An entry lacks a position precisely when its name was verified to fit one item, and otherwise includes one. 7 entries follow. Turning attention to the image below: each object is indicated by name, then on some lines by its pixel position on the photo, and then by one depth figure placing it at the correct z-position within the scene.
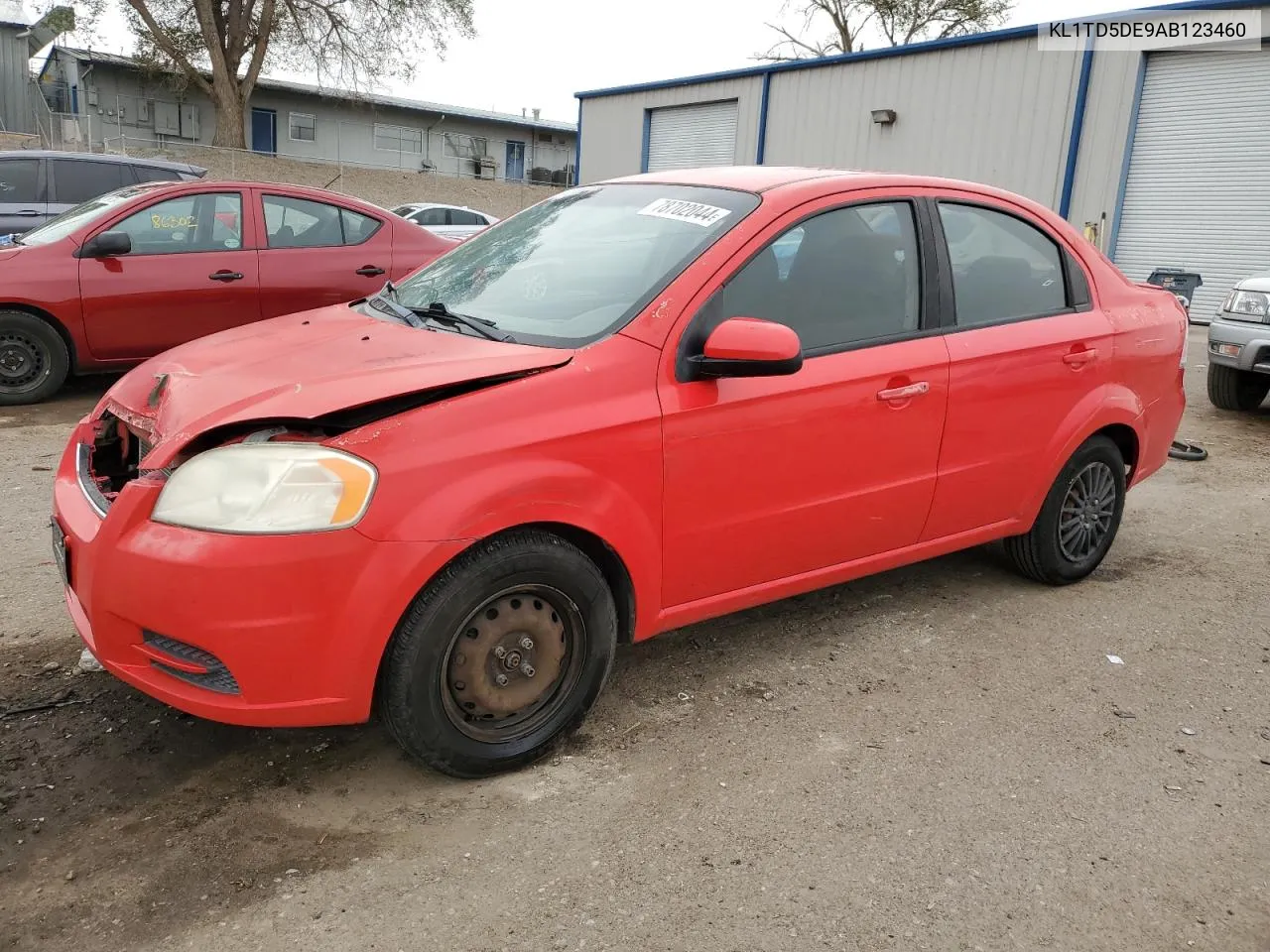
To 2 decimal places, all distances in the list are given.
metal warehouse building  14.84
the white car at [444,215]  20.78
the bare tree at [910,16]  31.61
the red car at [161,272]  6.81
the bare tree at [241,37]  30.34
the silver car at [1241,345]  7.74
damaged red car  2.37
